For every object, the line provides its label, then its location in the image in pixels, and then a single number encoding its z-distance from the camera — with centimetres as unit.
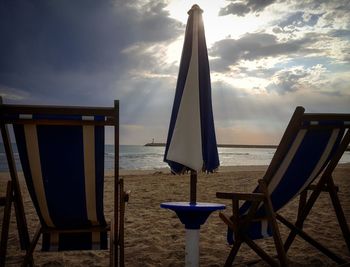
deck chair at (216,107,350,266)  249
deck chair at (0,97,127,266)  231
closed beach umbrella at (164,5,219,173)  261
